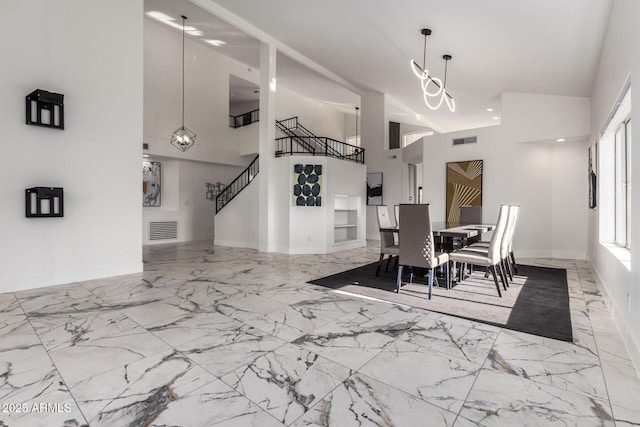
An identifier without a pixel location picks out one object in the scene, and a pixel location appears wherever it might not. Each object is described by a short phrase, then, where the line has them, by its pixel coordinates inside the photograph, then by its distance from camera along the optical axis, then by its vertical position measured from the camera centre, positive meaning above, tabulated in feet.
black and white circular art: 22.90 +2.02
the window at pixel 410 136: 43.35 +10.50
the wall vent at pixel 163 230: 28.71 -1.63
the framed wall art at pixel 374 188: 32.50 +2.43
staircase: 33.57 +8.18
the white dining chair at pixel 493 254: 12.13 -1.68
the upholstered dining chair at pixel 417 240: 11.87 -1.08
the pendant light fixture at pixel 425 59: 16.46 +9.34
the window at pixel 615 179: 11.76 +1.36
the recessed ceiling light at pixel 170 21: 24.60 +15.30
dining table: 12.78 -0.86
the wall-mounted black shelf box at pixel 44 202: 12.30 +0.41
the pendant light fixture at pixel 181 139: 26.20 +6.11
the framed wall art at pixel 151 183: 28.45 +2.62
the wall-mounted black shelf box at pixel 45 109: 12.32 +4.10
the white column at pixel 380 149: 31.30 +6.38
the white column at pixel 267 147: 22.93 +4.73
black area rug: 9.38 -3.20
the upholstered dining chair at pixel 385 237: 15.30 -1.25
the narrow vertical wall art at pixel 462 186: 22.90 +1.91
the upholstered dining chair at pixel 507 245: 13.58 -1.49
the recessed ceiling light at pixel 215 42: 27.91 +15.08
